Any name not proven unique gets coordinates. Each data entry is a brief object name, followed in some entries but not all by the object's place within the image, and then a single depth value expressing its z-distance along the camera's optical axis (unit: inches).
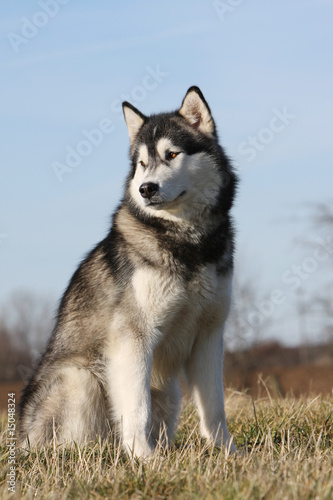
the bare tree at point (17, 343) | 1601.9
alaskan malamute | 346.0
